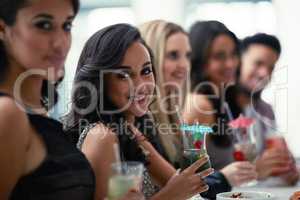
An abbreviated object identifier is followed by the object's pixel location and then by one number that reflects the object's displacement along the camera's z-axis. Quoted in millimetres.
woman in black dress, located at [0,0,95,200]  1037
